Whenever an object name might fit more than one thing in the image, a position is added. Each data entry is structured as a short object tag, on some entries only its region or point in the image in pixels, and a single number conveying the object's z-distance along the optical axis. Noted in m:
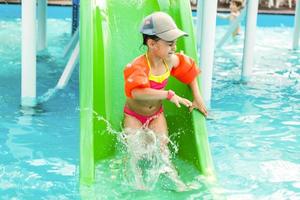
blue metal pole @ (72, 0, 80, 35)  11.83
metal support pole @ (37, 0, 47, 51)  11.42
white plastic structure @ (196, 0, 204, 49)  11.51
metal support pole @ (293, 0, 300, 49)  12.26
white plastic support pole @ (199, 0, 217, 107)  7.24
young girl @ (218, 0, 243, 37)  15.77
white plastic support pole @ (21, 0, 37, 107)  7.31
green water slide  5.14
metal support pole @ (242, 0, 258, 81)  8.79
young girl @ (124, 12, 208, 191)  5.03
